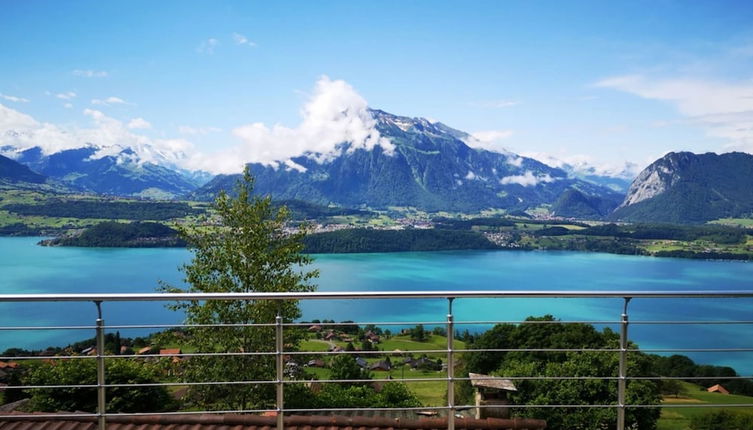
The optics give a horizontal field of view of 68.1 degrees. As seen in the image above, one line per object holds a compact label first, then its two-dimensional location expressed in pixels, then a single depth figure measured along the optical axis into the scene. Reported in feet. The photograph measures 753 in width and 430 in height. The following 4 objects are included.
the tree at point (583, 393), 40.16
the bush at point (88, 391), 21.61
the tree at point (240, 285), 27.32
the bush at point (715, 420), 52.80
